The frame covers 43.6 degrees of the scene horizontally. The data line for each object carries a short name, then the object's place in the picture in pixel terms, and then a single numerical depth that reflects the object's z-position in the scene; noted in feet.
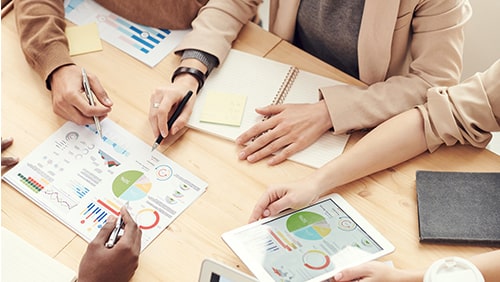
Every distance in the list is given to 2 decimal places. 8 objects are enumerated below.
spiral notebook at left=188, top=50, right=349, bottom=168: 4.38
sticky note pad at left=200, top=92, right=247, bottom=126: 4.45
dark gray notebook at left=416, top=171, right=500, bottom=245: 3.87
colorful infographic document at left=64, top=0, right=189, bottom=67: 4.89
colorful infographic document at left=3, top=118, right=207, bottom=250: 4.00
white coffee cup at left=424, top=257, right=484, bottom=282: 2.88
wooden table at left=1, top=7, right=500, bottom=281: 3.86
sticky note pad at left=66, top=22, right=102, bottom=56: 4.91
